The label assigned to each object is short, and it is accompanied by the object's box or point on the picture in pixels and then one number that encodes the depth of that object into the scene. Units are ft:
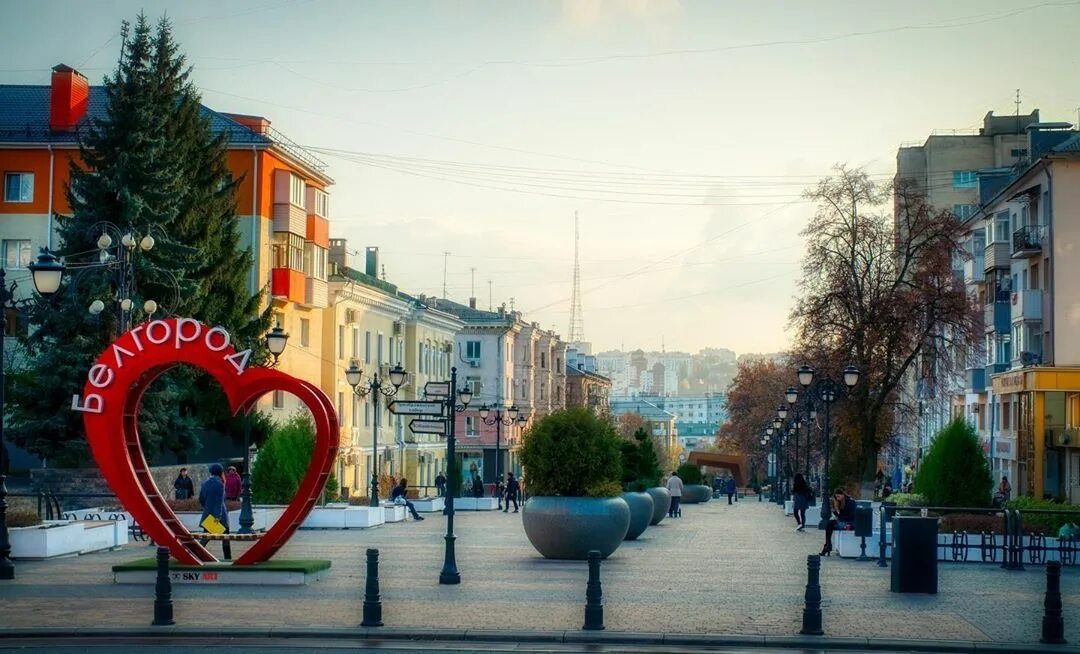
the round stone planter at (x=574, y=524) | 88.69
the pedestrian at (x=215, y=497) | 83.41
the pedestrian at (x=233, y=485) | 128.47
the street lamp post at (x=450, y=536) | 74.43
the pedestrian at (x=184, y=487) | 128.26
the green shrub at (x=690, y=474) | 257.34
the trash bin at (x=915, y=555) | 72.79
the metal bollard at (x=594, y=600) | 56.44
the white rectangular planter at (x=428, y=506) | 168.35
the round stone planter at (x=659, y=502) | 135.33
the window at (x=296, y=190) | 203.21
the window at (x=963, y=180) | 305.73
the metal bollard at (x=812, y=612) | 56.24
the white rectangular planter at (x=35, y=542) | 88.07
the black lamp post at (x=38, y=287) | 72.33
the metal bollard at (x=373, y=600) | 57.11
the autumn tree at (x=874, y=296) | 180.86
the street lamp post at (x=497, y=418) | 189.57
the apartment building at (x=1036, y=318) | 190.90
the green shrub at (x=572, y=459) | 88.48
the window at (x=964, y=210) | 278.79
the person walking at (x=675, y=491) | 168.96
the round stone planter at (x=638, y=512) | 114.32
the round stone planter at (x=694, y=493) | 248.73
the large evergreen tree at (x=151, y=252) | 143.74
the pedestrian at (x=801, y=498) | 144.77
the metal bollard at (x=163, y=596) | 57.21
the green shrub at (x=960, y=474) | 102.83
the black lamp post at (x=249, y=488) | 102.89
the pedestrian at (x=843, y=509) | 106.52
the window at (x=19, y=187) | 190.39
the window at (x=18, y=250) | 189.88
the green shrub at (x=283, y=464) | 127.75
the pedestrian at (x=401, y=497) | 149.13
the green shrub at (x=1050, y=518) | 95.30
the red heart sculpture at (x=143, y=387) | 73.56
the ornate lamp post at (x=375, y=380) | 131.64
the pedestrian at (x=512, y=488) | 179.77
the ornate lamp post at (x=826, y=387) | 128.26
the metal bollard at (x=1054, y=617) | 55.62
